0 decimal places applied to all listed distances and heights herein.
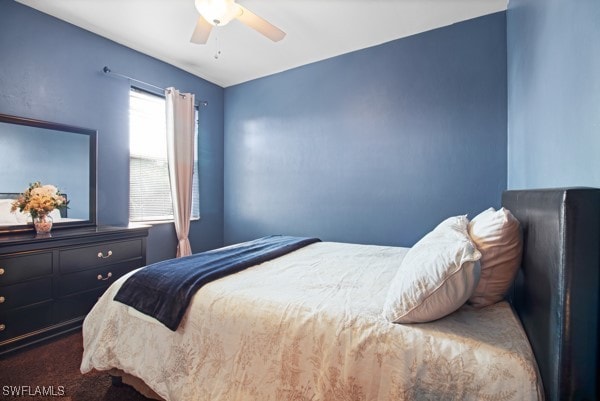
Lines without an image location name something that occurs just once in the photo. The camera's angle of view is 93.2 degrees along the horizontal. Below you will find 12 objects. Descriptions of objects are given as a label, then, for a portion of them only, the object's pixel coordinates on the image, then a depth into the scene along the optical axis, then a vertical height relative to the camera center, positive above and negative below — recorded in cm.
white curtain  330 +50
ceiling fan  178 +124
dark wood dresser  195 -61
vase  226 -22
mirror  221 +27
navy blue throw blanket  138 -44
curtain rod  281 +126
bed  71 -50
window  314 +43
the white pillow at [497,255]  109 -22
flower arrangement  217 -3
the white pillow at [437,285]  99 -31
